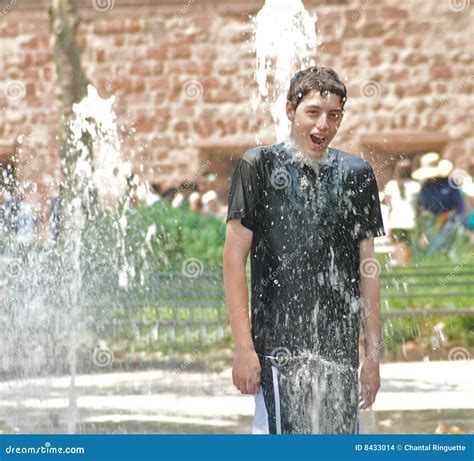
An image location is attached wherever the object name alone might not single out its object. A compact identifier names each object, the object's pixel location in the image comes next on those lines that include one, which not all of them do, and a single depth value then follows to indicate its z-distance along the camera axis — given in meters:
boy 5.21
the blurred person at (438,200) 19.29
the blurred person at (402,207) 19.27
